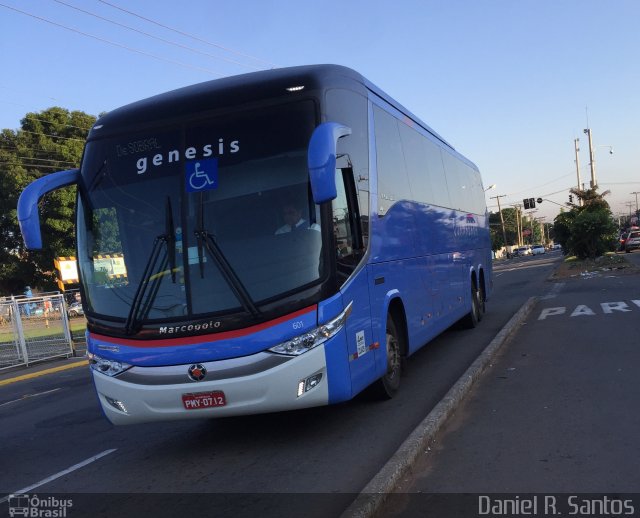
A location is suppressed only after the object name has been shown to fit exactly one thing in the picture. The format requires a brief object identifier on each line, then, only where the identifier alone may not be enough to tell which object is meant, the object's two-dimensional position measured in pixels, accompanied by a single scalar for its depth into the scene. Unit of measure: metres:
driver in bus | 5.32
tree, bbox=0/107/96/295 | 35.41
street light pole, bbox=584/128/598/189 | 46.15
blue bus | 5.12
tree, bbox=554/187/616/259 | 29.75
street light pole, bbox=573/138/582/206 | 56.41
